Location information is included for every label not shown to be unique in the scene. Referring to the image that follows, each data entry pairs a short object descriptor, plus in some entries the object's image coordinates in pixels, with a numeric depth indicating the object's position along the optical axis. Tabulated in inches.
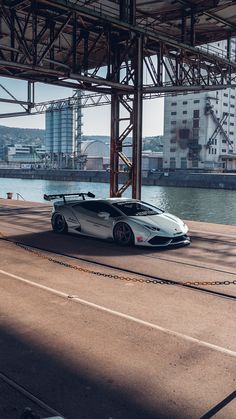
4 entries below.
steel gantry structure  756.6
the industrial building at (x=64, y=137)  7308.1
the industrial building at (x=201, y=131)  5034.5
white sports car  478.0
